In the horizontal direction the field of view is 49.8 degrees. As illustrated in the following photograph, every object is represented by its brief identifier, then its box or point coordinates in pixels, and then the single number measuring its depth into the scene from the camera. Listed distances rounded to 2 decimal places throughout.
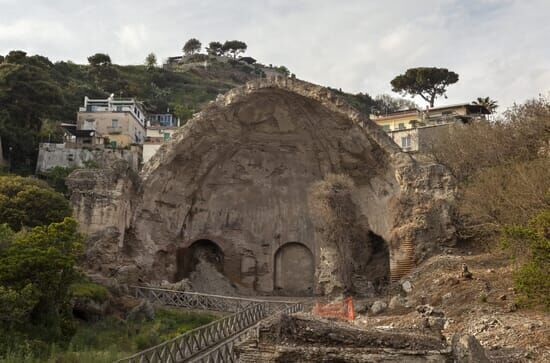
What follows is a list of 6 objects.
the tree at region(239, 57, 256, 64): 105.94
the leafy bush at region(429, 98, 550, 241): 18.48
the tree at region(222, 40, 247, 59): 105.94
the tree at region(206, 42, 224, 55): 105.44
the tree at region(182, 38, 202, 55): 108.62
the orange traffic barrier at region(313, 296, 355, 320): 19.89
